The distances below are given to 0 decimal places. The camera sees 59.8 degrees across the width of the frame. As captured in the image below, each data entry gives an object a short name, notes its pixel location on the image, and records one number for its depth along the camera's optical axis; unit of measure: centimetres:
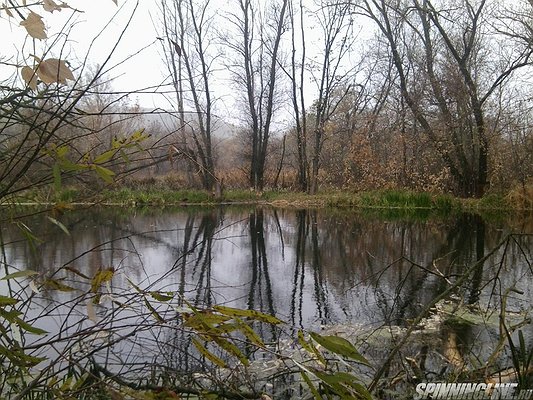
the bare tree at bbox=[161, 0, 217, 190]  1939
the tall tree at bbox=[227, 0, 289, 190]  2067
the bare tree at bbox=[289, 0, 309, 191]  2016
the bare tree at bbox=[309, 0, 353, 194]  1930
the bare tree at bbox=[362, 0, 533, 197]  1391
